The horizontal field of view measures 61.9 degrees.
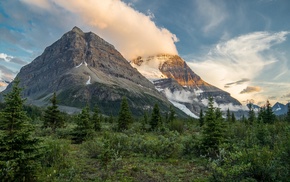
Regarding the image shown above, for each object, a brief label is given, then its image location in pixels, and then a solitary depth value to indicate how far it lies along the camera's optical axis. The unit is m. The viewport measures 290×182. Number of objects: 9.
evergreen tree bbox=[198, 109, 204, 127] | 69.72
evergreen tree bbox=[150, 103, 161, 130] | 52.43
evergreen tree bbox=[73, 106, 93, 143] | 31.11
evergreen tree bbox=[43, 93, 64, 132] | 39.91
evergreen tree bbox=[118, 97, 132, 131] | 49.22
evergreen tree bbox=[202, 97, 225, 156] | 20.98
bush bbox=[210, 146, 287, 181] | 10.38
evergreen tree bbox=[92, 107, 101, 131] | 47.16
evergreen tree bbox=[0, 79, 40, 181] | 11.30
